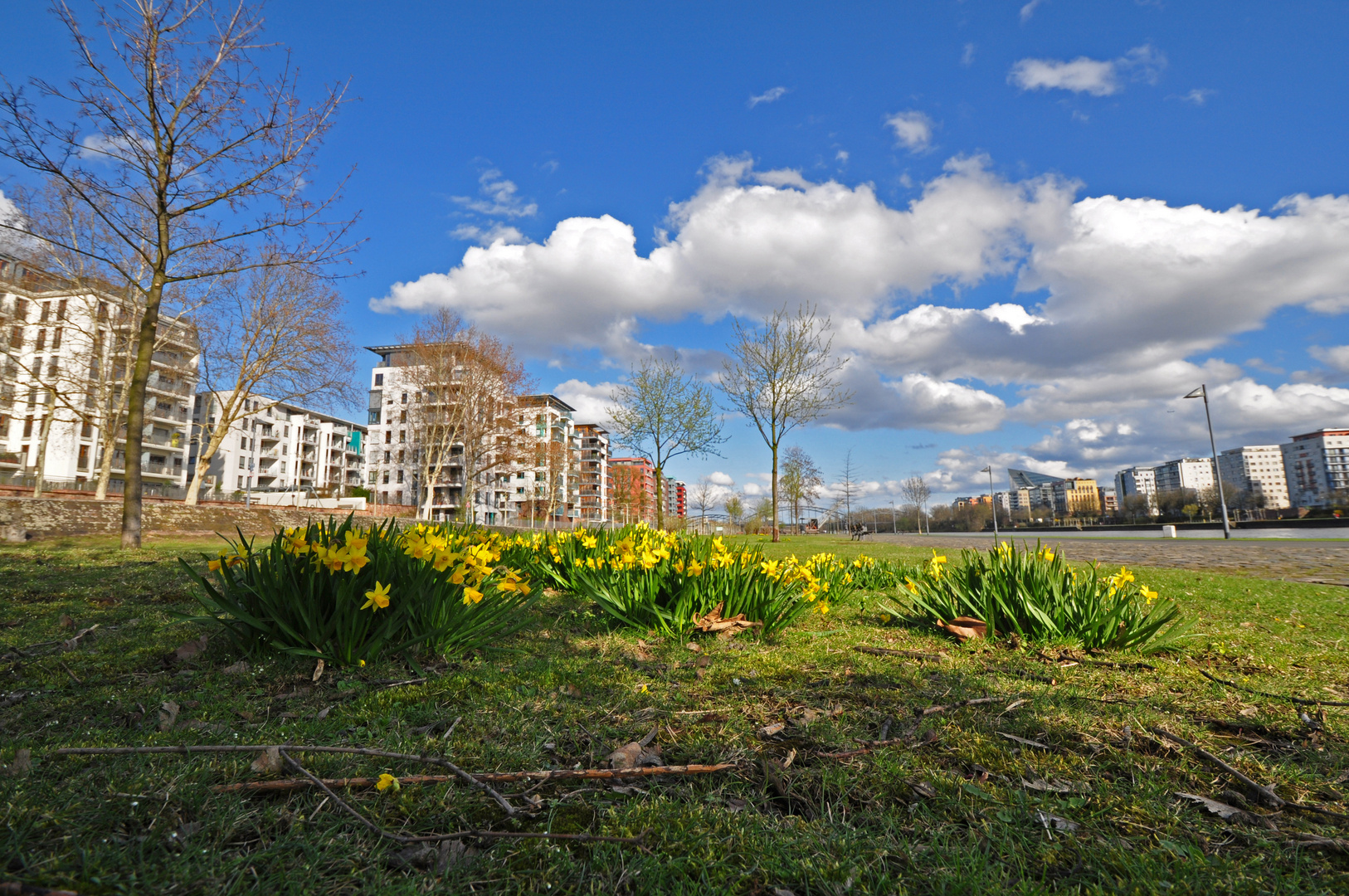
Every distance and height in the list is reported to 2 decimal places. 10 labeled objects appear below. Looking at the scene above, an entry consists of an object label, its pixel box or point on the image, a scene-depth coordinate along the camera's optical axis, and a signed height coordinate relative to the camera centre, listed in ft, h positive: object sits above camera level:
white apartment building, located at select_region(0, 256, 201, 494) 65.62 +23.29
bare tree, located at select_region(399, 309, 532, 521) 103.96 +23.61
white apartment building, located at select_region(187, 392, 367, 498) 221.25 +31.08
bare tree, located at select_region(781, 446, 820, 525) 134.63 +8.45
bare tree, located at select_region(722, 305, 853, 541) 69.21 +15.43
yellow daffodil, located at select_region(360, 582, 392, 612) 8.86 -1.06
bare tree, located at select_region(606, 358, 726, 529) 74.74 +13.44
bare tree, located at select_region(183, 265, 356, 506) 71.31 +22.30
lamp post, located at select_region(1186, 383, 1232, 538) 79.04 +14.84
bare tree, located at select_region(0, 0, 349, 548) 30.83 +19.66
